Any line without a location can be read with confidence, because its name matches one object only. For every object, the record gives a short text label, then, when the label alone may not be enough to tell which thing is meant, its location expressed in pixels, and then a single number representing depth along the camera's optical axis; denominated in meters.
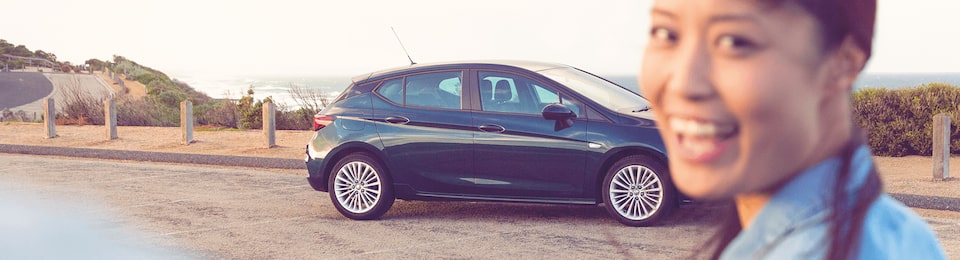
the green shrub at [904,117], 14.67
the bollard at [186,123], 18.12
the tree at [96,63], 106.64
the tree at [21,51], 114.57
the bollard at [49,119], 20.58
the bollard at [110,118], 19.62
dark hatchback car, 8.98
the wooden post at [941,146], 11.87
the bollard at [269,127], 16.98
